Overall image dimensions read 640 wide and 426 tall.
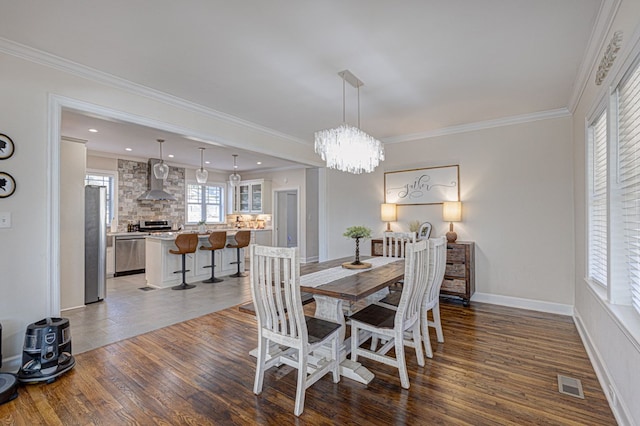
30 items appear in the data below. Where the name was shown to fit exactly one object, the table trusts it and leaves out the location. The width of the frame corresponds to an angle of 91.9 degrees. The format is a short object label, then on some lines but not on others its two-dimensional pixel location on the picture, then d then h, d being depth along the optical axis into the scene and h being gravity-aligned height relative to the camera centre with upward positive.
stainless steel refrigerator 4.49 -0.45
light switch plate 2.46 -0.05
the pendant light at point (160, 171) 5.33 +0.73
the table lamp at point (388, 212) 5.13 +0.01
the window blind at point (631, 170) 1.79 +0.27
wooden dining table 2.27 -0.57
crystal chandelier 3.12 +0.70
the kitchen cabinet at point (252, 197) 8.59 +0.46
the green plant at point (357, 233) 3.06 -0.20
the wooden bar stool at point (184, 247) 5.21 -0.58
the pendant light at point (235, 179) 6.87 +0.76
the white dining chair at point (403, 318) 2.26 -0.85
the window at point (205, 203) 8.30 +0.27
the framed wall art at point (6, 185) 2.45 +0.23
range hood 6.92 +0.51
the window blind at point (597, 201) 2.55 +0.10
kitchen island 5.36 -0.93
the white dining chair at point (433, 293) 2.65 -0.73
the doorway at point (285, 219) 8.66 -0.17
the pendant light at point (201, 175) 6.07 +0.74
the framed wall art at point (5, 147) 2.45 +0.53
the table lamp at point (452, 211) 4.52 +0.02
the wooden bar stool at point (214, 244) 5.76 -0.58
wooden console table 4.20 -0.82
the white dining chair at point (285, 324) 1.96 -0.78
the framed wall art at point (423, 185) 4.70 +0.43
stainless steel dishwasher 6.36 -0.86
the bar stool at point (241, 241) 6.26 -0.57
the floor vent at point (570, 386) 2.18 -1.27
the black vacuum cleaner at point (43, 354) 2.34 -1.09
